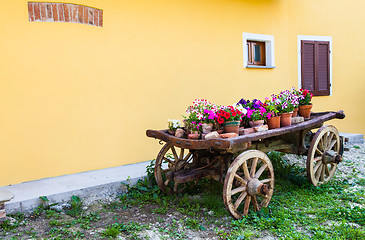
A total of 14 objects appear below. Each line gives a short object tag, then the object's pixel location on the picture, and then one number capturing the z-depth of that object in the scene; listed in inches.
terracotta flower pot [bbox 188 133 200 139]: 134.4
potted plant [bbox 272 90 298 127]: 157.5
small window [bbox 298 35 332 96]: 273.1
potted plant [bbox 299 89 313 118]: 173.0
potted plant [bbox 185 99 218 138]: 135.7
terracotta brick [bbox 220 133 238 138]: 131.5
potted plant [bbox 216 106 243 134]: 134.6
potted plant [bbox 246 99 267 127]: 145.3
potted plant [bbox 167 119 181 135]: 143.3
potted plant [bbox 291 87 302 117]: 166.4
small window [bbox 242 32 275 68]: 247.9
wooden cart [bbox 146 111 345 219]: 129.2
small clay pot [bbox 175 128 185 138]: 140.9
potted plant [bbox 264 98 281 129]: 150.6
